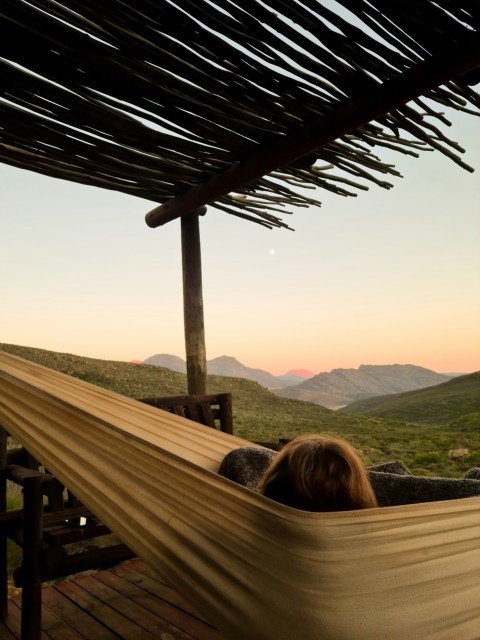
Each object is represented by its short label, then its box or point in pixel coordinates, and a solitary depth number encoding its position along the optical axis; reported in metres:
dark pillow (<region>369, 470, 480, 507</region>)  1.12
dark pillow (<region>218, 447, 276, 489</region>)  1.20
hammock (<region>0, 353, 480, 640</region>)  0.87
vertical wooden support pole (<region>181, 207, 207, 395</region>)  2.85
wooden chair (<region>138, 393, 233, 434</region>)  2.62
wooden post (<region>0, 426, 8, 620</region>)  2.11
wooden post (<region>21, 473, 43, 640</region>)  1.73
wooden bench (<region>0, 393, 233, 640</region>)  1.73
